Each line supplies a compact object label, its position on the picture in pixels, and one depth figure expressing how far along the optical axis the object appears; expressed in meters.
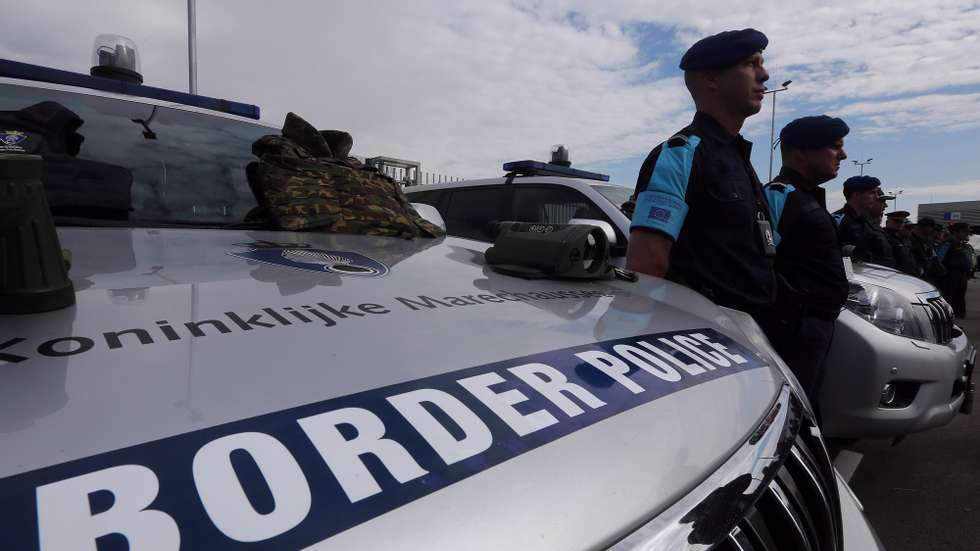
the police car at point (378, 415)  0.48
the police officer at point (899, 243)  6.28
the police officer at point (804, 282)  2.42
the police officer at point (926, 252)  8.80
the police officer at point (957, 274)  9.52
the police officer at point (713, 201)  1.97
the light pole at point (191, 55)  7.62
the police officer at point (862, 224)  5.26
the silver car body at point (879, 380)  2.75
